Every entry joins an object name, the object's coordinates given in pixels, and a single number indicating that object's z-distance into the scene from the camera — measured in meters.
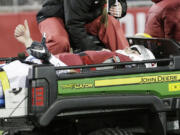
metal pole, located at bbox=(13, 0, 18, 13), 25.61
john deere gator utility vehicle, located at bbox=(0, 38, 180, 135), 9.01
